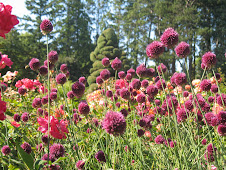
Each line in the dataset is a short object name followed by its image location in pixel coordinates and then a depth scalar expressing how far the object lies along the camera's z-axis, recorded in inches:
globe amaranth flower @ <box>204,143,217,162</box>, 19.6
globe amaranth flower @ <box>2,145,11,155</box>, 20.5
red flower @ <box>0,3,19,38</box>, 15.4
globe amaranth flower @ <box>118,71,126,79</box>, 34.1
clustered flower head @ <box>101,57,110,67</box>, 31.8
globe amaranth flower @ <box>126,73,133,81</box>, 30.8
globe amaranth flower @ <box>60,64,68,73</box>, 28.5
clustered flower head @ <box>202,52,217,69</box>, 20.2
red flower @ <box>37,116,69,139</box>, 19.8
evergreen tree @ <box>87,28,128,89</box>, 418.1
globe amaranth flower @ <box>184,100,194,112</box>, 22.6
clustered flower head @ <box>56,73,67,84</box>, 23.8
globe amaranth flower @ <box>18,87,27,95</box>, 32.4
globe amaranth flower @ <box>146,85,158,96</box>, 23.5
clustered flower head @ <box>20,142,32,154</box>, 20.9
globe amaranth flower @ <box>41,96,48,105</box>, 27.5
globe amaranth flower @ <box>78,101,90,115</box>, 22.8
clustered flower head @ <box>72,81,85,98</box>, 22.6
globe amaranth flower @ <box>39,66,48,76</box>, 23.3
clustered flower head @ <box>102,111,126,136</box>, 15.3
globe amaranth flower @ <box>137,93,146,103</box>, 26.7
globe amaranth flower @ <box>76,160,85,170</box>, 18.4
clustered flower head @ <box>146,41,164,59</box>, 18.5
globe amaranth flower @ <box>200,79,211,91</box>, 22.4
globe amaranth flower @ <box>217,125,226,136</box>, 18.4
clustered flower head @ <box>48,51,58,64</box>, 23.4
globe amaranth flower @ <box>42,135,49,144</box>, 21.6
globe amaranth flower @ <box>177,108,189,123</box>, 21.9
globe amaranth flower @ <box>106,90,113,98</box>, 33.2
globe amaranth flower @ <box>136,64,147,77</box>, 25.0
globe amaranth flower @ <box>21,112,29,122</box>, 27.7
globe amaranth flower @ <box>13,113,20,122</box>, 28.6
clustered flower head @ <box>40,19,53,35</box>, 21.3
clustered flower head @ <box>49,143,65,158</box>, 19.8
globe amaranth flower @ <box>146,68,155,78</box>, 25.3
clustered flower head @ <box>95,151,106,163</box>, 19.4
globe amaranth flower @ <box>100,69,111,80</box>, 29.2
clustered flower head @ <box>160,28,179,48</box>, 18.4
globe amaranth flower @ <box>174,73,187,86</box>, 19.6
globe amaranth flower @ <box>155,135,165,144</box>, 22.5
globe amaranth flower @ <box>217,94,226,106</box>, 21.9
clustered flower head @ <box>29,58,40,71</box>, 23.1
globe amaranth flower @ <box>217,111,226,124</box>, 18.4
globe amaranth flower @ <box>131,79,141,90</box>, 26.3
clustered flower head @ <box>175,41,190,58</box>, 18.5
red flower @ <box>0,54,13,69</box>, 22.4
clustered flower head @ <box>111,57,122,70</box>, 29.2
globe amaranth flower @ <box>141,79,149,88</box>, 29.6
